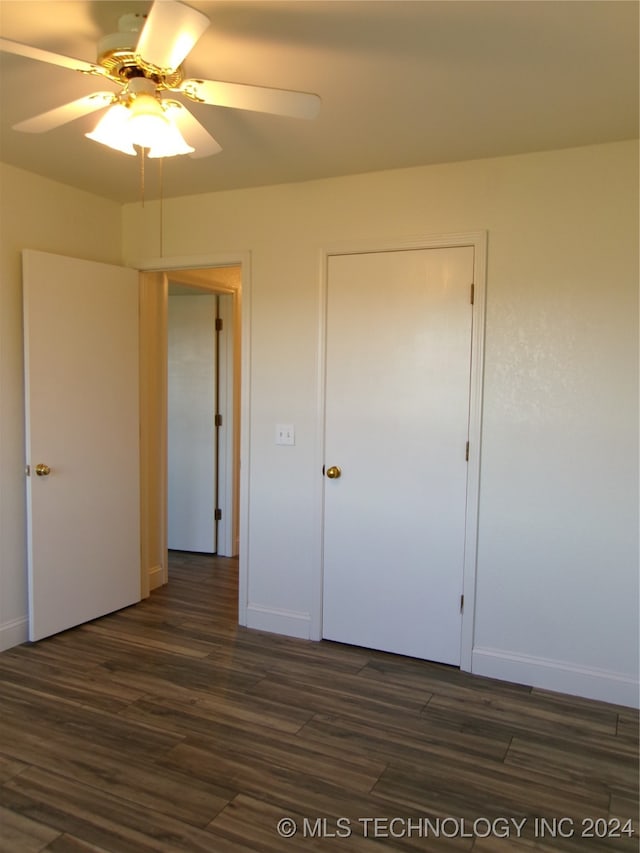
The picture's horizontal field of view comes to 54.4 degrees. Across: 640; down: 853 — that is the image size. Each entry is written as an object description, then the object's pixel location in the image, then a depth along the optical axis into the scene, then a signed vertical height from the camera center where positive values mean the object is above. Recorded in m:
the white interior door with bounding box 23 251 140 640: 3.30 -0.29
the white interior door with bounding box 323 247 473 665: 3.11 -0.29
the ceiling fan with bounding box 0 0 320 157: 1.58 +0.87
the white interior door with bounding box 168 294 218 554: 5.04 -0.25
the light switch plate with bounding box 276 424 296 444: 3.48 -0.25
